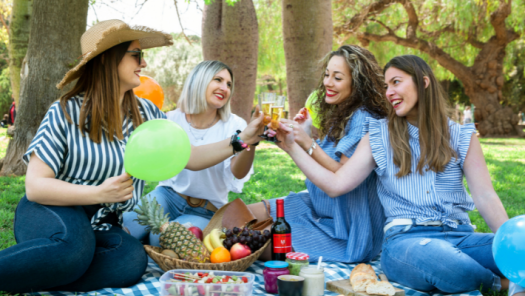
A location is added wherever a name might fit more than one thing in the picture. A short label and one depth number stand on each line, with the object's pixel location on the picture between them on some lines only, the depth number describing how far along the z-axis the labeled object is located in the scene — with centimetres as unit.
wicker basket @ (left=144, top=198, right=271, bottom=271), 282
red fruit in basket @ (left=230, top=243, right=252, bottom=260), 299
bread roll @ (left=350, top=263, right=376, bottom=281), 289
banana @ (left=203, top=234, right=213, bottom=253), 316
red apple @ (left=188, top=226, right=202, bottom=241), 330
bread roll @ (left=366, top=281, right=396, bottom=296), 262
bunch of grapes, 312
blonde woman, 387
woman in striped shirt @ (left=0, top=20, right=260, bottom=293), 254
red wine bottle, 300
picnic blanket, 278
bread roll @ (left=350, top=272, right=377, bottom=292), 272
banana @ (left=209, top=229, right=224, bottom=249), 317
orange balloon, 534
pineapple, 294
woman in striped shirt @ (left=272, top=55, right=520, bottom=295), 284
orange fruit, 293
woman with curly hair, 337
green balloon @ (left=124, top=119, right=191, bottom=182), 255
